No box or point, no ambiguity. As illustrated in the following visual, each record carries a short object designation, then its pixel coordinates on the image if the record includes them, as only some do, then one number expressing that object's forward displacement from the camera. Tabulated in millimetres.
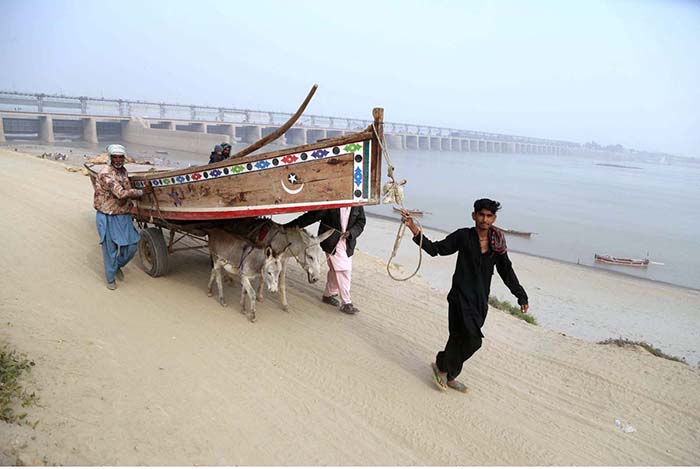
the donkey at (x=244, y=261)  5129
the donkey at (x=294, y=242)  5133
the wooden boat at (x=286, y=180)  4070
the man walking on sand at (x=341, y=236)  5406
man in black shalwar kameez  3764
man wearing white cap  5531
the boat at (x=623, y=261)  16000
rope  3998
